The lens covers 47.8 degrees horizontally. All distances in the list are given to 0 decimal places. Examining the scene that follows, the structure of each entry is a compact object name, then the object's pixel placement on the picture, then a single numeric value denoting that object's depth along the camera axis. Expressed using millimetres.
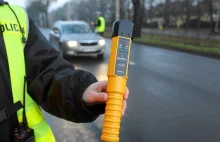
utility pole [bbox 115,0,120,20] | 18901
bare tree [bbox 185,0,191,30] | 21111
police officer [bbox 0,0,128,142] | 984
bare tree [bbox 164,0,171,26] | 24983
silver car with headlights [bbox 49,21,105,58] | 8994
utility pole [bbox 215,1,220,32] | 21621
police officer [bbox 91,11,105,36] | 14050
